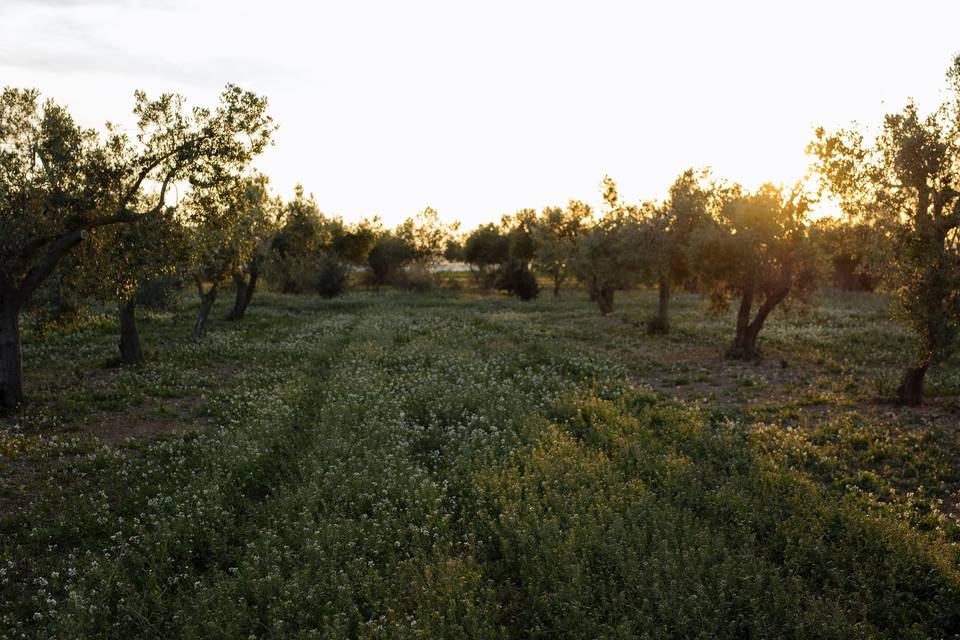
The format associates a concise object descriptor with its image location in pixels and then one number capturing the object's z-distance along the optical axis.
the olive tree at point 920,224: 16.97
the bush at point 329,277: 68.75
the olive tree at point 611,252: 40.50
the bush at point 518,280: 73.81
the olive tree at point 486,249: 96.62
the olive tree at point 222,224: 21.62
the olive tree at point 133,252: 20.09
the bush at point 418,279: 86.88
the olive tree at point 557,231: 63.68
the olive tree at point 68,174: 18.33
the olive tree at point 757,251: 27.33
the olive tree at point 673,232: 37.53
